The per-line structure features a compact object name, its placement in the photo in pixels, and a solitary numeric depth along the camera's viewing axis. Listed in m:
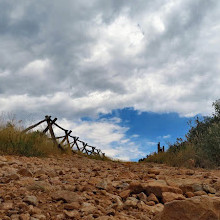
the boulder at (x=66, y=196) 3.03
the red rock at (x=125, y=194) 3.42
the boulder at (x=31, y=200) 2.85
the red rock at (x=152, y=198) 3.33
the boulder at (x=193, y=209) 2.01
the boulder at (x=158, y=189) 3.50
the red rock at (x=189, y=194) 3.67
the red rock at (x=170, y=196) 3.36
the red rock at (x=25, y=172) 4.57
